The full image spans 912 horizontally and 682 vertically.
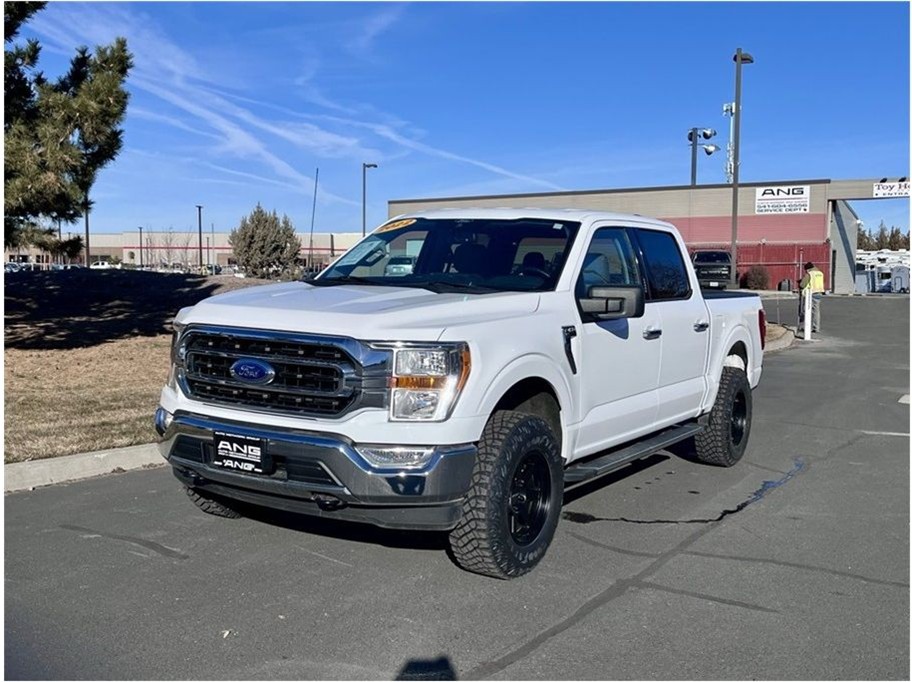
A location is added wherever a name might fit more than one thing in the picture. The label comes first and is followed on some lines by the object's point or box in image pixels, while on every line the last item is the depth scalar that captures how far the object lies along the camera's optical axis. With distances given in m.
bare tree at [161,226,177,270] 85.43
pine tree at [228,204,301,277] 54.81
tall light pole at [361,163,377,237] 43.33
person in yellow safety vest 21.67
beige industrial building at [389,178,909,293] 45.72
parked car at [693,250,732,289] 31.60
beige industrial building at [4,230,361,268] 85.63
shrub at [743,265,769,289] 43.91
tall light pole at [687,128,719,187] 42.95
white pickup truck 4.25
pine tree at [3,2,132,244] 10.66
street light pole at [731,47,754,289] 24.59
